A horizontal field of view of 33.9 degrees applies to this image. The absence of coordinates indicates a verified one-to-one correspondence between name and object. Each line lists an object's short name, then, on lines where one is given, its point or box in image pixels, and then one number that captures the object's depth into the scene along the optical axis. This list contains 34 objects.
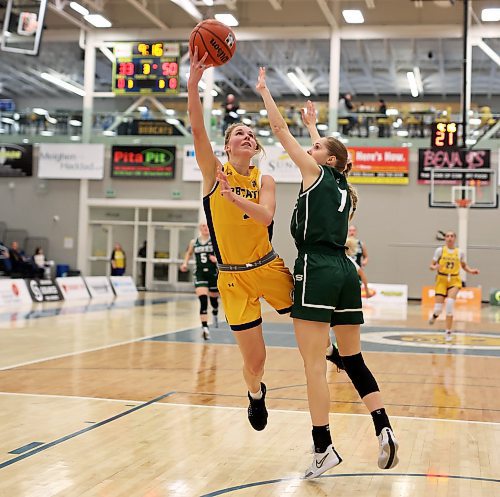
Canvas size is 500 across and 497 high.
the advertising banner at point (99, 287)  21.00
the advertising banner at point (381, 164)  24.77
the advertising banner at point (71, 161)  26.59
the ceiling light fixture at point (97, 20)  24.58
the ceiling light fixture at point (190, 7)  22.97
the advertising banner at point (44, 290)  18.19
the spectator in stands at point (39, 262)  23.86
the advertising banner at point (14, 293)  17.23
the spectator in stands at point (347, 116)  24.89
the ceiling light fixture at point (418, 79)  31.47
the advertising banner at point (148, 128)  26.23
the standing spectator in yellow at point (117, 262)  26.05
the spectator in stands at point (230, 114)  25.00
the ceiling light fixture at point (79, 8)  23.13
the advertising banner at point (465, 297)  23.33
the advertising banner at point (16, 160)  27.19
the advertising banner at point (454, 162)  19.03
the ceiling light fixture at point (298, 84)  32.50
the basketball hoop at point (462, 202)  19.19
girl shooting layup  4.42
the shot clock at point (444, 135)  18.44
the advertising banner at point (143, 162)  26.41
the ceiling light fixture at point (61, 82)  31.41
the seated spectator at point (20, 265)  23.41
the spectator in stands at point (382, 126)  24.64
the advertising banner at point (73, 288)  19.55
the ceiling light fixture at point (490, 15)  23.19
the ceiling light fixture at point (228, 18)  24.35
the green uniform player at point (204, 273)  11.34
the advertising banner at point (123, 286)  22.75
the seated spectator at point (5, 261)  22.84
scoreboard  23.33
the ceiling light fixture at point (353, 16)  23.47
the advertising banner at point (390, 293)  23.41
